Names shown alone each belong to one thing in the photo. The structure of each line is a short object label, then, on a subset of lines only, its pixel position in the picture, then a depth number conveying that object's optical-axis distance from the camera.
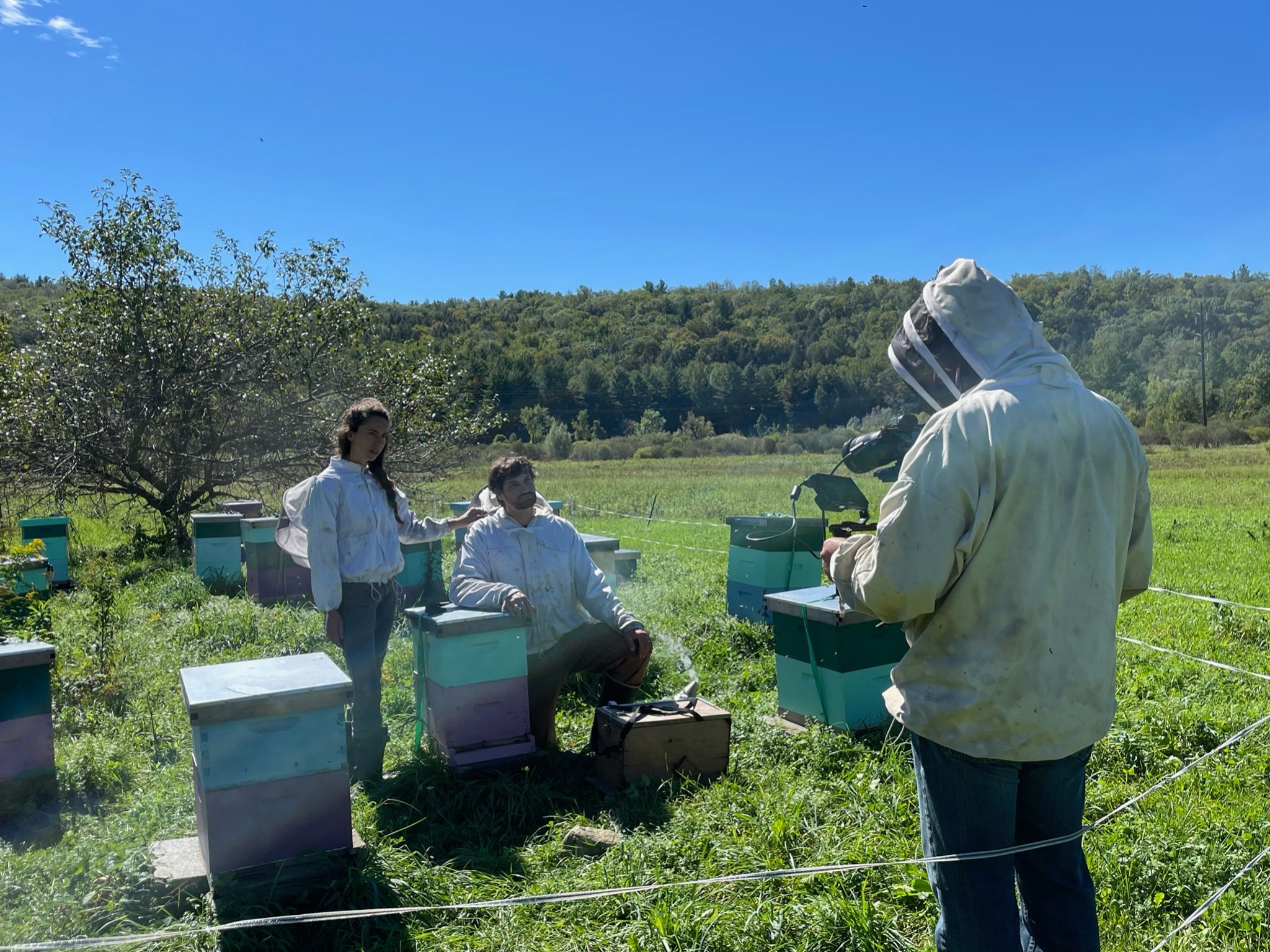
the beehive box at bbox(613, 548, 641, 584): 8.39
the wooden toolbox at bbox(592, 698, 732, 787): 4.01
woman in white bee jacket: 4.15
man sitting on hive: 4.59
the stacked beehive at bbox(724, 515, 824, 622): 6.44
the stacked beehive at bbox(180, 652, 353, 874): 2.91
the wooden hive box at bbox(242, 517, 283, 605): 8.24
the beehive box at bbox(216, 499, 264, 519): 10.27
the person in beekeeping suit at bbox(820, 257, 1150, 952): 1.87
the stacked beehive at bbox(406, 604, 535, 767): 4.03
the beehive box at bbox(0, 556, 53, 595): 6.75
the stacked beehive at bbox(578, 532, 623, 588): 6.72
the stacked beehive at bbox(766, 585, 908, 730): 4.44
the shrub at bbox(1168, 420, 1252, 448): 35.09
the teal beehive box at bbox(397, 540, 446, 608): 7.42
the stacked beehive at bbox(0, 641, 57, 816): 3.79
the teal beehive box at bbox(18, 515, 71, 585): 9.19
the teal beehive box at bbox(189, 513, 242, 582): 9.12
